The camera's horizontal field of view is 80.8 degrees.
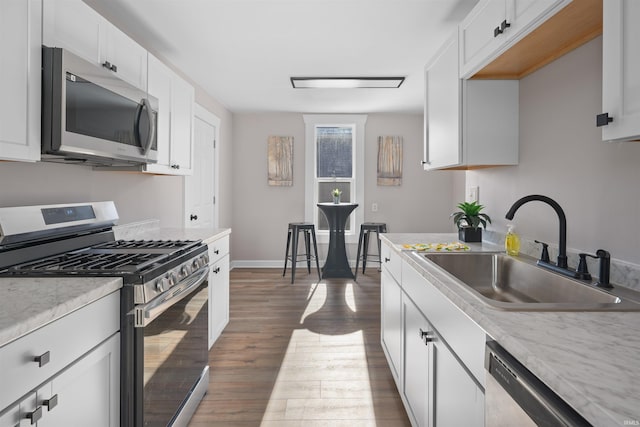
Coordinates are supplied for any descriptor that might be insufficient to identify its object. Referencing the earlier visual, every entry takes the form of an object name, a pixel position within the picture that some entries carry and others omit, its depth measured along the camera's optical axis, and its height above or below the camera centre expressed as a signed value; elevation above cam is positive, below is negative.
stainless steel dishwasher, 0.65 -0.36
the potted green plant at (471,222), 2.40 -0.06
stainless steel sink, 1.02 -0.27
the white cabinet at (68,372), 0.88 -0.45
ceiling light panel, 3.90 +1.38
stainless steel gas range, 1.37 -0.31
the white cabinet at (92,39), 1.52 +0.82
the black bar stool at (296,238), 4.93 -0.36
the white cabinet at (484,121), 2.10 +0.52
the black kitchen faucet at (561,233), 1.45 -0.07
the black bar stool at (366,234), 5.10 -0.31
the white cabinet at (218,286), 2.64 -0.57
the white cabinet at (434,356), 1.06 -0.52
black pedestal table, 5.05 -0.50
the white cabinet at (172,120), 2.49 +0.67
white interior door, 4.03 +0.38
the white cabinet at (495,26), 1.36 +0.79
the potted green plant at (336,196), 5.33 +0.23
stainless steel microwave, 1.47 +0.44
